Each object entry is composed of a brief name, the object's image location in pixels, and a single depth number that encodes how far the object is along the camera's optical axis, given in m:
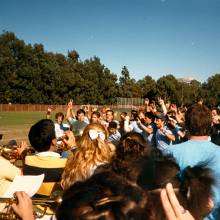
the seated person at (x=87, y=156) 4.09
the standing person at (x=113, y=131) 10.24
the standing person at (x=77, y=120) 10.57
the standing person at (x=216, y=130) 8.49
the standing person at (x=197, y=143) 4.01
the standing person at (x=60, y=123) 10.94
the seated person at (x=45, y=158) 4.29
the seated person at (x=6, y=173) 3.91
